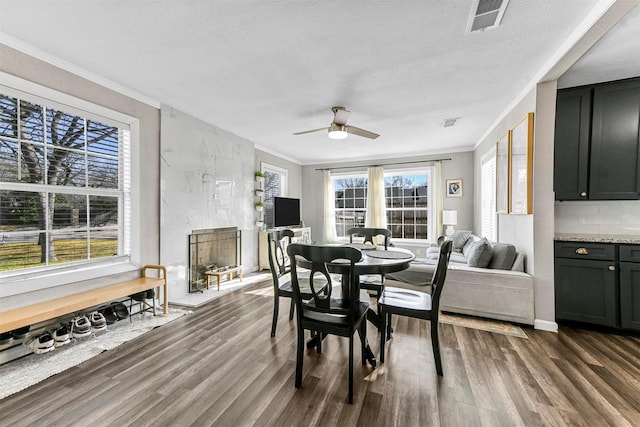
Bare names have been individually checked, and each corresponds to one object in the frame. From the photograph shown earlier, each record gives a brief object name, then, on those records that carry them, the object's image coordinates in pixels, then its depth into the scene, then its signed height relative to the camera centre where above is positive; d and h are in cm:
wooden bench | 200 -79
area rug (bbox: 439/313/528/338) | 271 -121
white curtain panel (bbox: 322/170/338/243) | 690 +7
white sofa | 280 -81
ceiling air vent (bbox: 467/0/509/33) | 172 +137
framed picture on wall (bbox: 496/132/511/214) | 344 +52
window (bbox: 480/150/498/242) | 420 +29
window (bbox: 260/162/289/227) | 588 +64
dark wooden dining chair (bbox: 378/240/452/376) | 196 -73
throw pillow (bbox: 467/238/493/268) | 313 -51
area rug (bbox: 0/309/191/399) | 192 -121
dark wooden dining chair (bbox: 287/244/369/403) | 169 -69
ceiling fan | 327 +110
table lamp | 538 -15
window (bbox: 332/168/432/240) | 618 +26
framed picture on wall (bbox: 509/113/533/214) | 280 +52
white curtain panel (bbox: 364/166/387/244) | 635 +28
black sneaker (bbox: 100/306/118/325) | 281 -109
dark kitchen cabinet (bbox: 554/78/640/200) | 267 +74
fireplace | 397 -65
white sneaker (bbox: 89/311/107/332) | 261 -109
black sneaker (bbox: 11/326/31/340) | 214 -98
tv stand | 544 -80
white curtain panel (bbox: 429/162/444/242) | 579 +28
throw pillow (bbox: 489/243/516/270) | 302 -52
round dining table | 195 -41
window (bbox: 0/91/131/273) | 223 +26
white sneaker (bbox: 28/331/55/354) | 222 -111
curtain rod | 594 +117
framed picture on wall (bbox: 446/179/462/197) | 573 +54
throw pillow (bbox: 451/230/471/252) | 482 -49
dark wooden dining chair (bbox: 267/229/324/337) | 255 -73
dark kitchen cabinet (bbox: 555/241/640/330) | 256 -71
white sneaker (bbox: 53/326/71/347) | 232 -110
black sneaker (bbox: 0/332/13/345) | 207 -99
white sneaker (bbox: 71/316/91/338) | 246 -108
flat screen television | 585 +1
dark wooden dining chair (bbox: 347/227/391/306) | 354 -29
